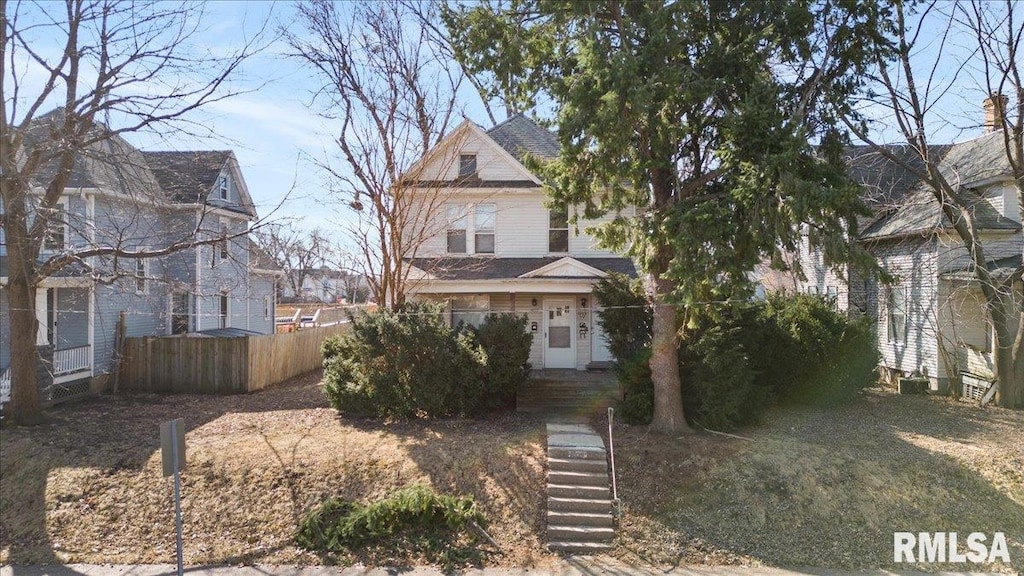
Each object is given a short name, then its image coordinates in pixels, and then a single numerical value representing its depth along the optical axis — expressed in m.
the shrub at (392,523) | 9.12
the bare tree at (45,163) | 11.38
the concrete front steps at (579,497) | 9.27
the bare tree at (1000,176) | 13.36
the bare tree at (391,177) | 15.34
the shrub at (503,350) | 13.05
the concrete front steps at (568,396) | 14.26
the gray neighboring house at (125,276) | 14.15
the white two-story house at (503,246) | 17.50
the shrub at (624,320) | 13.38
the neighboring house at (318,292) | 51.46
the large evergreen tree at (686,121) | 9.61
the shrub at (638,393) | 12.41
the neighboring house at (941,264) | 15.63
